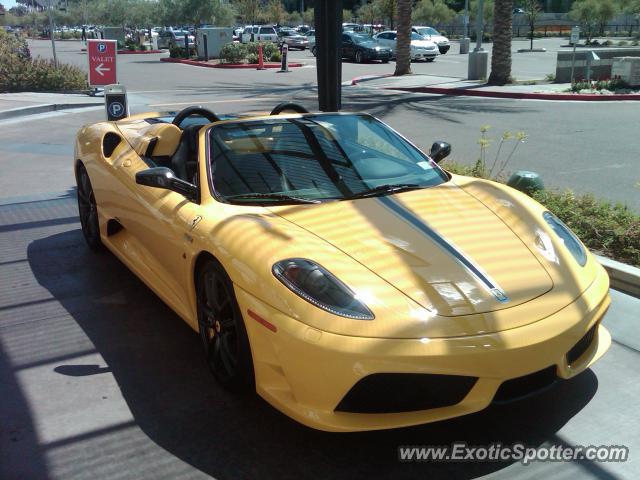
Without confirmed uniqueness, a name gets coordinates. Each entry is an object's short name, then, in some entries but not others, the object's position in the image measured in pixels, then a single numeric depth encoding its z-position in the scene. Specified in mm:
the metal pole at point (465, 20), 41906
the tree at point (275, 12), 72375
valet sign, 11359
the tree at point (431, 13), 61250
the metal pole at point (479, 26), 23464
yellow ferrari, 2719
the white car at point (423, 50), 33219
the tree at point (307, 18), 78550
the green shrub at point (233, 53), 32625
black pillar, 7328
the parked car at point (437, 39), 38719
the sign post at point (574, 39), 19547
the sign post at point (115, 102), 9164
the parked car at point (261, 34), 47406
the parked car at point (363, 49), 32656
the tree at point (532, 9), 47812
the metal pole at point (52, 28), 19014
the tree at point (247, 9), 63575
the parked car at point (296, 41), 48562
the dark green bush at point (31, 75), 19250
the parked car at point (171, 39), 44750
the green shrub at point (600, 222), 5133
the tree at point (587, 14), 46875
